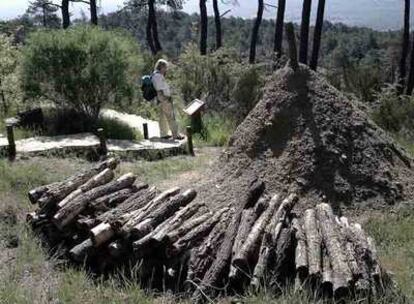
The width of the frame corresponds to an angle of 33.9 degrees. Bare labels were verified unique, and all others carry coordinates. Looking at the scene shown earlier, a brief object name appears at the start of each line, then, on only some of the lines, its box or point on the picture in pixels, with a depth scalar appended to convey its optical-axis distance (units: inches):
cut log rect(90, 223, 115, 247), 251.4
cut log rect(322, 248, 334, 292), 205.5
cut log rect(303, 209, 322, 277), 212.2
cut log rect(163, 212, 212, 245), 242.1
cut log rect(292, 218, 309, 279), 215.8
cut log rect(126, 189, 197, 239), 248.7
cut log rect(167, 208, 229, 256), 239.3
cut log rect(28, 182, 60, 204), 298.4
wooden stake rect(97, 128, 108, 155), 426.0
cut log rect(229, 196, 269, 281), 224.8
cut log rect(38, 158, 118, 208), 285.0
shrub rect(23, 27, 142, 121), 490.3
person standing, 469.4
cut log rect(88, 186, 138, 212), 277.7
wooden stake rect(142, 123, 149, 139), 488.1
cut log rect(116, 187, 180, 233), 252.8
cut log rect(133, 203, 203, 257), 241.0
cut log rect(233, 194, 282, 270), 226.1
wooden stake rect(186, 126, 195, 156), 452.8
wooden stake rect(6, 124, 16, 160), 407.5
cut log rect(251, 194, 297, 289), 219.4
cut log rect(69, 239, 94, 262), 256.7
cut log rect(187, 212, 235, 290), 230.2
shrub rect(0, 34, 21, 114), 553.3
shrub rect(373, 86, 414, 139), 634.2
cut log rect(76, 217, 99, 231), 264.2
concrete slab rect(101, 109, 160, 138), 520.2
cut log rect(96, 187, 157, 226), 264.7
